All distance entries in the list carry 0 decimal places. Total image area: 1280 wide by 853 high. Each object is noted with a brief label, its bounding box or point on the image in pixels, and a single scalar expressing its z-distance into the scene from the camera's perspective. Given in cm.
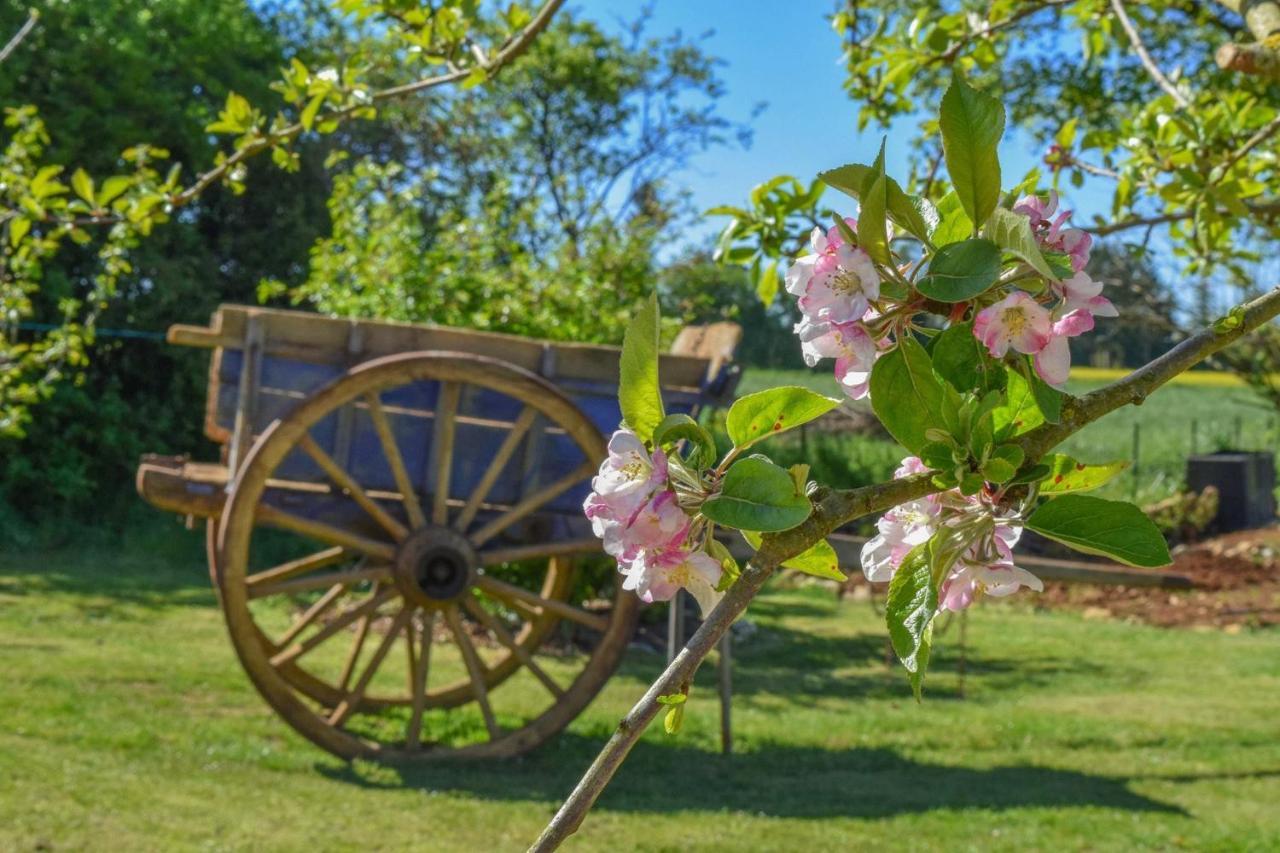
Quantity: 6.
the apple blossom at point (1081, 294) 88
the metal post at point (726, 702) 592
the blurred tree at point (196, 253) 838
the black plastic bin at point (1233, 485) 1472
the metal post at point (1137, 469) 1619
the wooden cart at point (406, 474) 538
